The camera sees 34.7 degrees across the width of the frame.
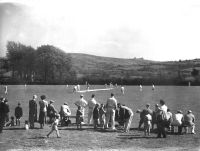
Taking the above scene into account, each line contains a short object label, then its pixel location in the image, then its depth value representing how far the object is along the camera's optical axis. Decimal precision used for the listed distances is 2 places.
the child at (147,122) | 17.70
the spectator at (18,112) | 20.38
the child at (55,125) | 16.39
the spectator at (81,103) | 20.66
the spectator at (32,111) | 19.77
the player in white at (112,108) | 19.39
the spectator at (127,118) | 18.76
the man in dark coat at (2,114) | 17.85
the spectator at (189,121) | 18.70
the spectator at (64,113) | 20.88
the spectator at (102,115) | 20.20
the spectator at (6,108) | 18.23
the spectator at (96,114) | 19.62
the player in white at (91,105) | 20.62
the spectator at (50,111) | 20.27
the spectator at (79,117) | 19.64
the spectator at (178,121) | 18.64
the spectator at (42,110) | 19.64
